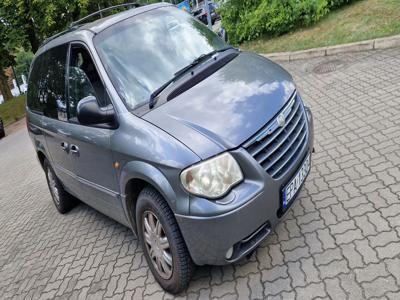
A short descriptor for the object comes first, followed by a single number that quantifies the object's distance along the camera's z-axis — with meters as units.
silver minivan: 2.79
